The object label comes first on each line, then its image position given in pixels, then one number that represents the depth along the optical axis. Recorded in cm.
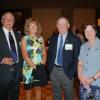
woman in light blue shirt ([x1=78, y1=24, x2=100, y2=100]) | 138
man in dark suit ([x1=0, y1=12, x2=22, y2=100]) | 160
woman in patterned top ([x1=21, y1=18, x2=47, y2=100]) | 163
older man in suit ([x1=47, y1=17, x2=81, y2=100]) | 160
